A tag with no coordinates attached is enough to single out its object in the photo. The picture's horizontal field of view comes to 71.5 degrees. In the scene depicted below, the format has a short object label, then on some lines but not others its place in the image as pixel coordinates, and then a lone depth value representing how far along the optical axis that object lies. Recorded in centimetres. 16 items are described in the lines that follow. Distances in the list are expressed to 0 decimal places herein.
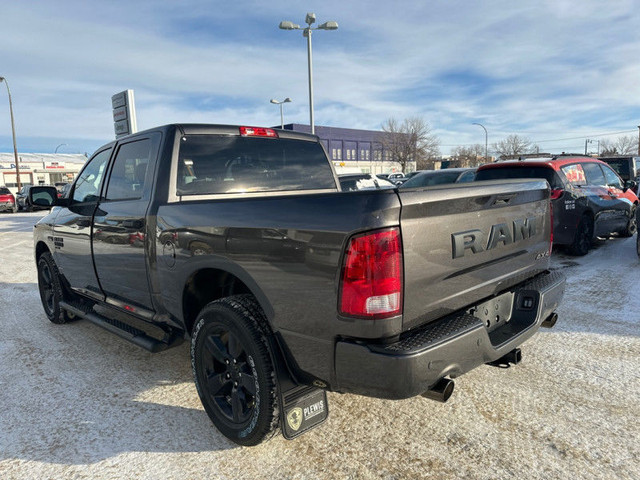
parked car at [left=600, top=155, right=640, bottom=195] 1546
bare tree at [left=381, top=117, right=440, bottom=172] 5706
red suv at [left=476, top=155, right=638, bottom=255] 730
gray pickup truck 200
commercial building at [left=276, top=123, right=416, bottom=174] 7000
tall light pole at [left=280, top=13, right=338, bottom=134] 1741
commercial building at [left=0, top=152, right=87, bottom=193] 6178
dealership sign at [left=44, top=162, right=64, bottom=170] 6550
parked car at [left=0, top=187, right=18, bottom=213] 2634
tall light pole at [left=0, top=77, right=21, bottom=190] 3322
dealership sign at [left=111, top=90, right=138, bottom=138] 1171
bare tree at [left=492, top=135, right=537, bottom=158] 6236
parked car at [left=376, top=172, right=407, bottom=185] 4008
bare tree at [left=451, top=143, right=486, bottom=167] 6591
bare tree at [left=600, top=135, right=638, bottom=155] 7938
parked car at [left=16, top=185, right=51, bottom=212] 2832
